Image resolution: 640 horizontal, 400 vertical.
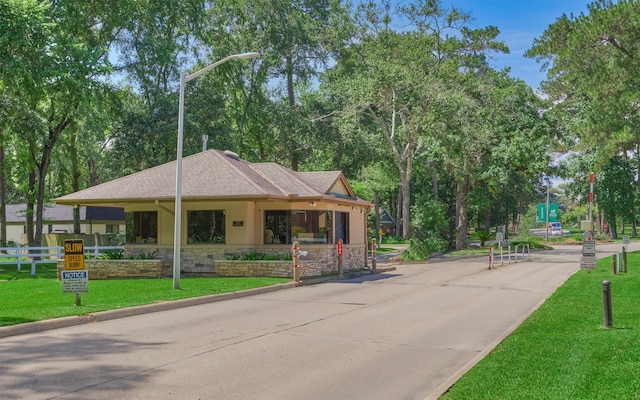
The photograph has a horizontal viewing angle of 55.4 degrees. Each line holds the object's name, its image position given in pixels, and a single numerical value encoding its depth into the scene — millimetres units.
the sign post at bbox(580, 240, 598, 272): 22984
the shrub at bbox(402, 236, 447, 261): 35969
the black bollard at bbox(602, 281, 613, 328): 10914
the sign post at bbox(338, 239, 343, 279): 24922
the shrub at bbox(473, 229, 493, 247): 52031
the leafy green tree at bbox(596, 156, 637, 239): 67250
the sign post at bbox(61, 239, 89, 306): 13977
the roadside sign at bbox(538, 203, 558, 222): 68362
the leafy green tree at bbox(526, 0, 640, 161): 26094
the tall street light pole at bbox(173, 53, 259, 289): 18703
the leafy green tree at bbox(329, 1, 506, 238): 42688
